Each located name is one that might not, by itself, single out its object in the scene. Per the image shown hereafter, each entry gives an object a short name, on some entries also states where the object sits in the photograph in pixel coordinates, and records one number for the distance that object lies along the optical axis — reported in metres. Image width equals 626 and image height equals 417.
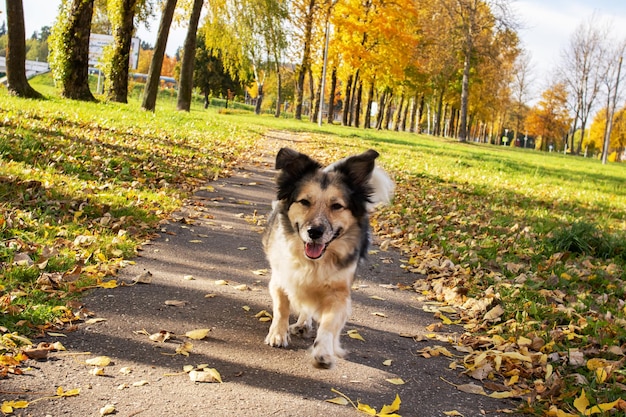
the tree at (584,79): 48.93
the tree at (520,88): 63.08
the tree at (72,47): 20.88
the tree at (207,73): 75.75
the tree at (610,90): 42.56
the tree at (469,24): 38.56
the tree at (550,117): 74.00
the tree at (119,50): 23.53
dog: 4.25
